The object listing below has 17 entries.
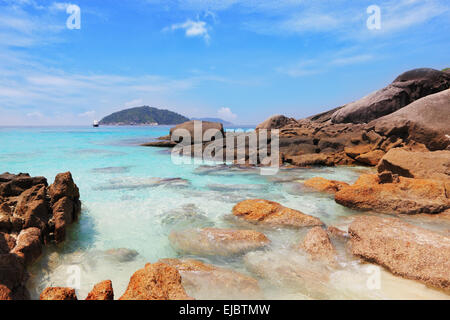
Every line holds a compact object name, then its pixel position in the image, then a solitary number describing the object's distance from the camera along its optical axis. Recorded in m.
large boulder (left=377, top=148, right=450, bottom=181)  6.76
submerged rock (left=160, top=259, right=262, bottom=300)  2.77
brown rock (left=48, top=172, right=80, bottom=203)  4.76
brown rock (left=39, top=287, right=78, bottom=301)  2.13
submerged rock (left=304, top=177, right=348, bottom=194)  7.04
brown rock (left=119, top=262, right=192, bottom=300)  2.31
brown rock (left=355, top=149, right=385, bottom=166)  11.56
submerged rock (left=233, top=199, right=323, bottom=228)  4.77
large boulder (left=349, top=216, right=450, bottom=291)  2.99
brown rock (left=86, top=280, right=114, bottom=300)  2.20
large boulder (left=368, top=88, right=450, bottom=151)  11.25
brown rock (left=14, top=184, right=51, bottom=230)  3.85
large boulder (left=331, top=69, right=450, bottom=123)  18.50
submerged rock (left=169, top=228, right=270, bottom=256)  3.83
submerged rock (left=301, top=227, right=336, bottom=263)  3.57
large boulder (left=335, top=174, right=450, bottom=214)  5.29
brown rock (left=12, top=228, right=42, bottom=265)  3.18
